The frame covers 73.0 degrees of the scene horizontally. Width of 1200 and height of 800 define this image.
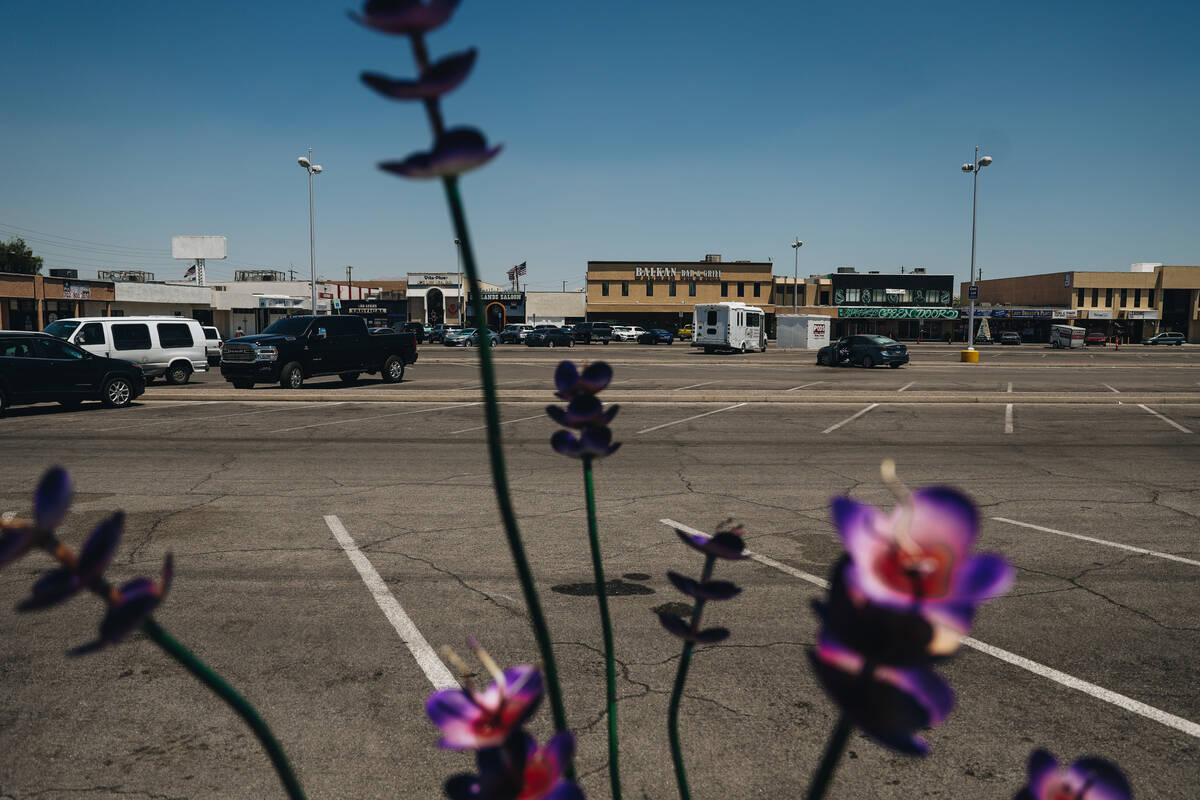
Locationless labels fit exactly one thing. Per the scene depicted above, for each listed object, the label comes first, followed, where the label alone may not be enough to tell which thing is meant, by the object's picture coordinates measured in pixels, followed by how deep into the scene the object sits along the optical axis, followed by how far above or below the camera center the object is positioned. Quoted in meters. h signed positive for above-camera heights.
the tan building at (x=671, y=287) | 87.88 +4.16
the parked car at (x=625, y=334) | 68.62 -0.80
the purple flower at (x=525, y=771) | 0.76 -0.43
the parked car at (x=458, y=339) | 63.34 -1.30
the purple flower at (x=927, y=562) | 0.53 -0.16
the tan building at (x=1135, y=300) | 86.81 +3.28
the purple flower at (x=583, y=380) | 1.25 -0.09
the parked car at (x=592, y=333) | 65.19 -0.73
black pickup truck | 21.38 -0.89
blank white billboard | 86.12 +7.87
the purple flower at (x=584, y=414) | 1.23 -0.14
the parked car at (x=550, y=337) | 59.03 -1.00
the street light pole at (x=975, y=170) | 38.66 +7.62
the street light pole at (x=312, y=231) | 42.12 +4.91
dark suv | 16.06 -1.19
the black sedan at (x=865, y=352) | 34.19 -1.07
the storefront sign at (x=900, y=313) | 89.12 +1.58
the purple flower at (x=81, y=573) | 0.62 -0.20
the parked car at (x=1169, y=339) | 75.12 -0.73
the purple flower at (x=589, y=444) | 1.24 -0.19
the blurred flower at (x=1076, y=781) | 0.76 -0.43
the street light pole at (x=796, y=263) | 87.39 +6.82
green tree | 71.12 +5.19
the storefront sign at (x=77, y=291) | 47.47 +1.57
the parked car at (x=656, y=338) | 67.06 -1.08
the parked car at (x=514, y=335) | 64.88 -0.95
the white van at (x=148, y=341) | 21.50 -0.62
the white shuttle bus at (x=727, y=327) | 47.72 -0.06
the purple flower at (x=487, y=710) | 0.79 -0.40
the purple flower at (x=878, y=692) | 0.56 -0.25
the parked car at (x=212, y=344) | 26.12 -0.78
